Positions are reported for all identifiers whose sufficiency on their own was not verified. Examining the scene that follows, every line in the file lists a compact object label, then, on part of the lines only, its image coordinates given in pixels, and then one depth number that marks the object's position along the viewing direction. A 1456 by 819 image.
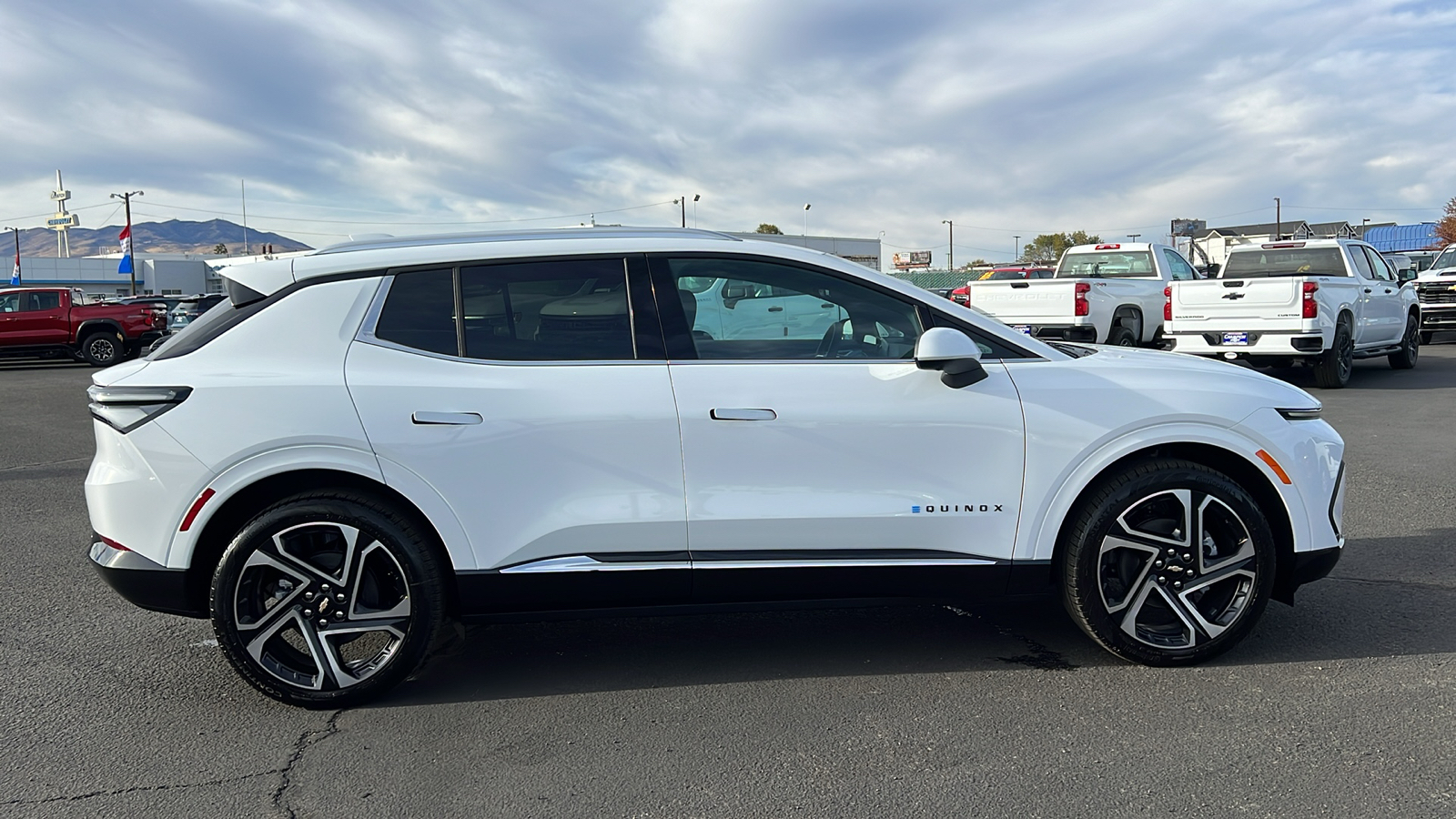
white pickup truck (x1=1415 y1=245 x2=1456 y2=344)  20.42
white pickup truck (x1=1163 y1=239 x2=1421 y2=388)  12.59
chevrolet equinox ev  3.49
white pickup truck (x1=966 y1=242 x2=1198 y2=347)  14.50
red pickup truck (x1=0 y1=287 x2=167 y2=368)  22.06
